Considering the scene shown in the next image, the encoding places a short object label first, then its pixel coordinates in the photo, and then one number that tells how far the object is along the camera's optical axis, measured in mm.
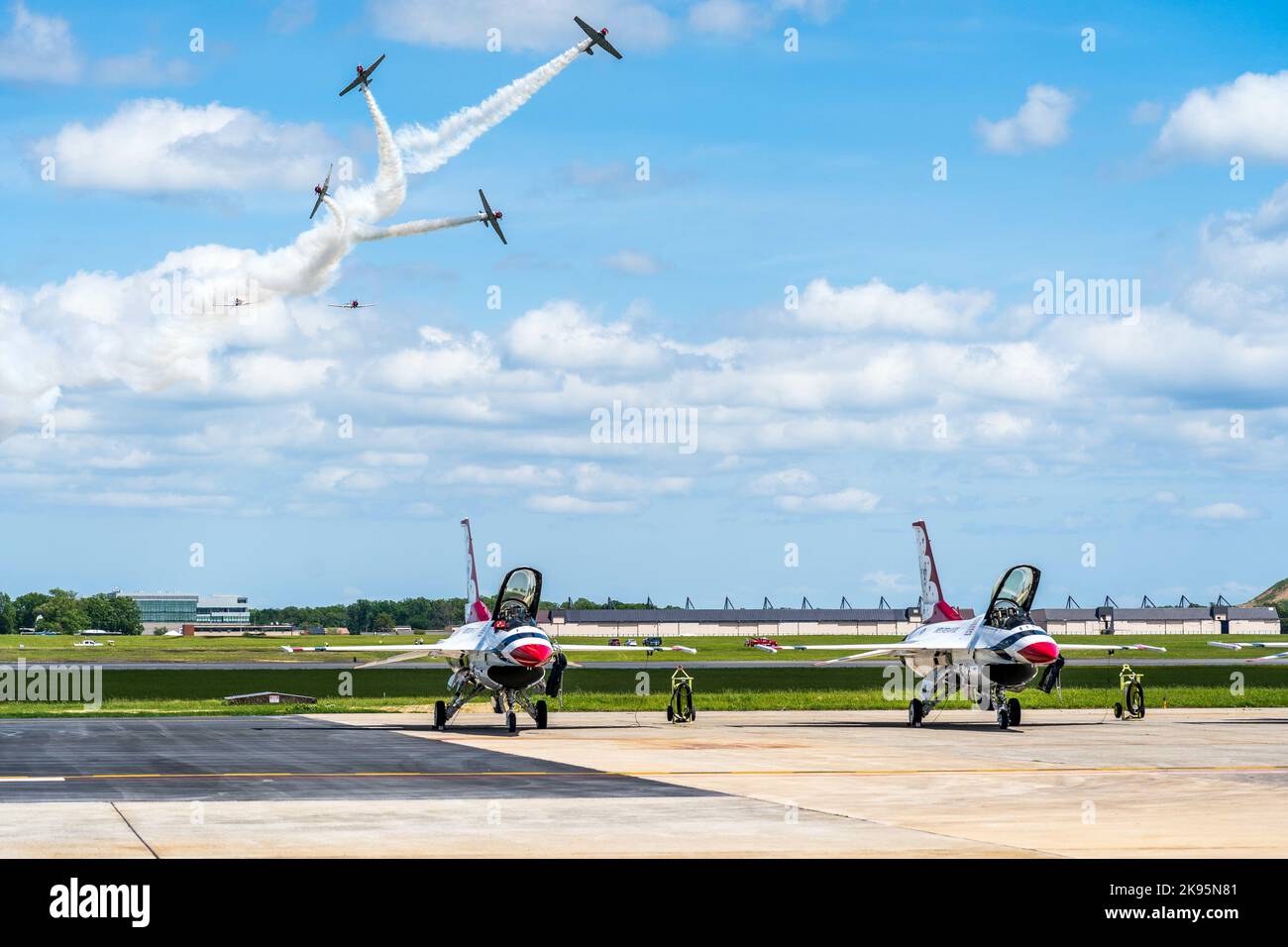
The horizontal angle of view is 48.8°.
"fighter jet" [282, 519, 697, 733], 38875
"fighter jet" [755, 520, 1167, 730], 42625
